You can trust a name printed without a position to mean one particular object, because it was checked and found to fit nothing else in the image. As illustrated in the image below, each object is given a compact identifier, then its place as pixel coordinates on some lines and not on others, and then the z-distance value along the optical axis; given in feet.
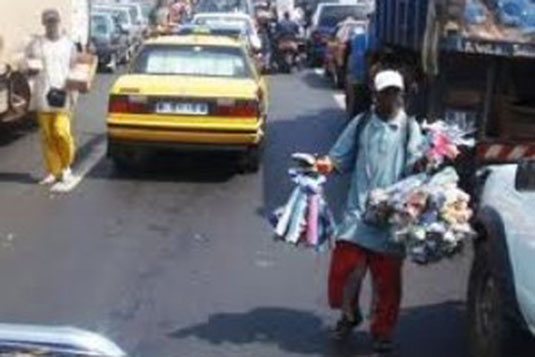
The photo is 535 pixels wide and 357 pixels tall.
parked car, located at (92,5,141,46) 121.29
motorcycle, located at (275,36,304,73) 108.99
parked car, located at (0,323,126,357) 10.12
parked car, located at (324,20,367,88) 80.41
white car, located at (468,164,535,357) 19.04
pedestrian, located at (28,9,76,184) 42.86
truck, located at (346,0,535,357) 19.72
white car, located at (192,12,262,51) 100.27
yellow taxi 44.06
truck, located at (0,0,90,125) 49.88
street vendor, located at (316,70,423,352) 23.50
